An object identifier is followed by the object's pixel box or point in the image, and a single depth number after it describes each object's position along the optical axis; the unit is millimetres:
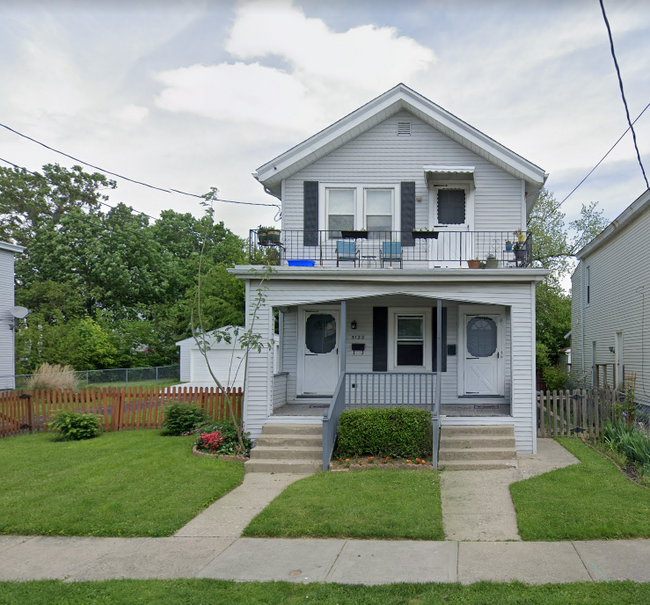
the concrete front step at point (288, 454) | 10414
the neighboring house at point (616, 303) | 15219
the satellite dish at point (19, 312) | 21117
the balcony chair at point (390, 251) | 12516
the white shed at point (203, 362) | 26828
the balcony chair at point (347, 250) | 12641
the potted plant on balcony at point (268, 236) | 12219
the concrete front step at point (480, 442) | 10578
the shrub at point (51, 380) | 16359
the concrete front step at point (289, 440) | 10766
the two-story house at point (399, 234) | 12805
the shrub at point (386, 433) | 10047
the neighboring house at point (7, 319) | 21125
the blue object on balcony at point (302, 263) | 12382
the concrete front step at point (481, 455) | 10234
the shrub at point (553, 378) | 21422
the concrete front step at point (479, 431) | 10898
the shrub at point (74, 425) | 12930
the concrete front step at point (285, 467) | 10031
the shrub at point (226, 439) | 10930
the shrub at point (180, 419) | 13102
